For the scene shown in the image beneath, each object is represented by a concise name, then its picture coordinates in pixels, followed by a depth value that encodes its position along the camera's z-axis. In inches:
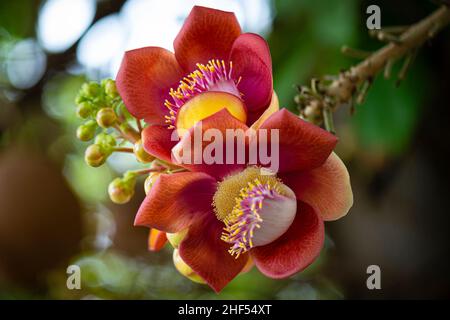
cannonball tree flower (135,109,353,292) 18.2
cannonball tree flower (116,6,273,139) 19.7
